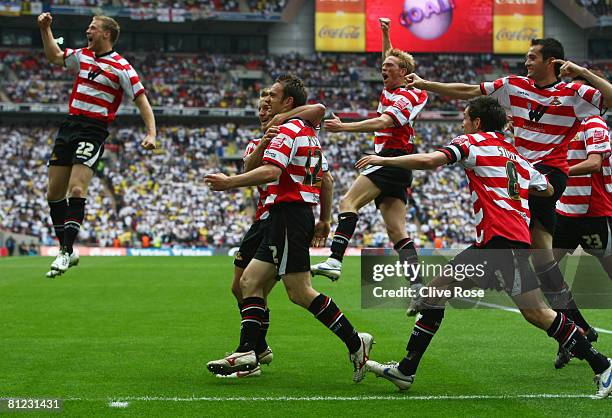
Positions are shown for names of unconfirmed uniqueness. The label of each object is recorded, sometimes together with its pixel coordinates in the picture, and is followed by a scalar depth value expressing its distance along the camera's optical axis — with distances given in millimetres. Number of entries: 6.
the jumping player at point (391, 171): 19344
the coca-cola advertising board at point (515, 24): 108937
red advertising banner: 106437
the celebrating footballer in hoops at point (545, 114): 16078
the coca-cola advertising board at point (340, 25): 107687
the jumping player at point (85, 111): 19531
